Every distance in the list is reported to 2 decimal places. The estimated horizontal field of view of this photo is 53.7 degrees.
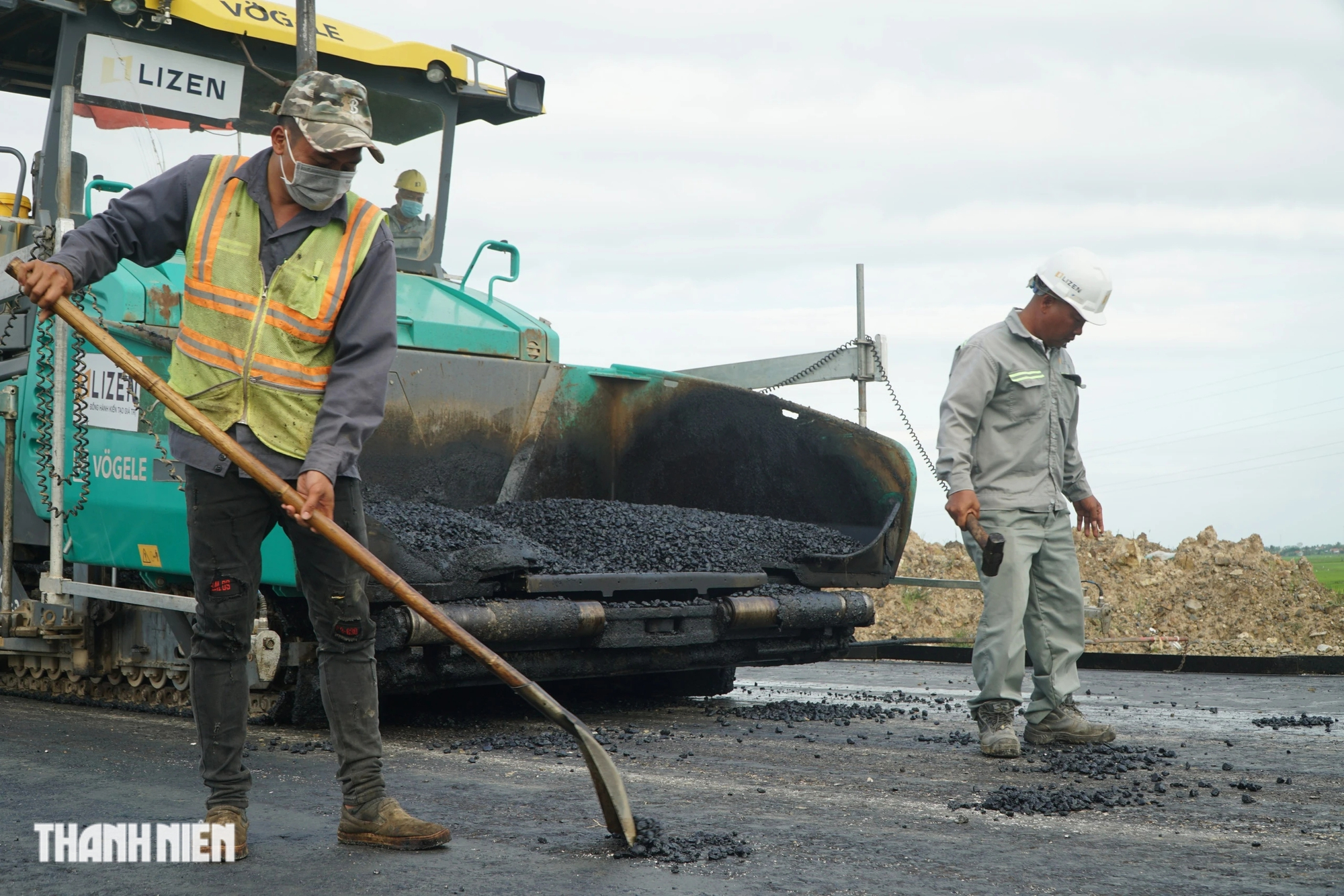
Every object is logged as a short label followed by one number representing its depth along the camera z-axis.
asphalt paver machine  5.50
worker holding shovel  3.34
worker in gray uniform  5.11
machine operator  7.21
